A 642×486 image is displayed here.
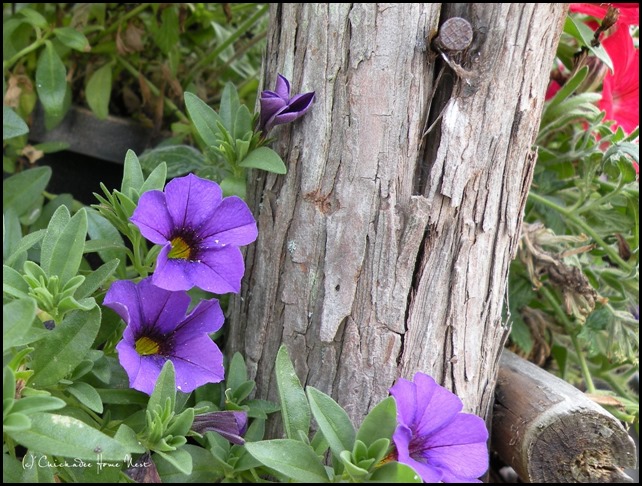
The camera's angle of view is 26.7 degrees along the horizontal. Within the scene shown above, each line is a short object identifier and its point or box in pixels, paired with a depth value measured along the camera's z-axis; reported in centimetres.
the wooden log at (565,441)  38
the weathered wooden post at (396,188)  36
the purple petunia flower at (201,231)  36
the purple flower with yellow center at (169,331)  35
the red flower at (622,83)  45
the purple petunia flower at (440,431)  34
